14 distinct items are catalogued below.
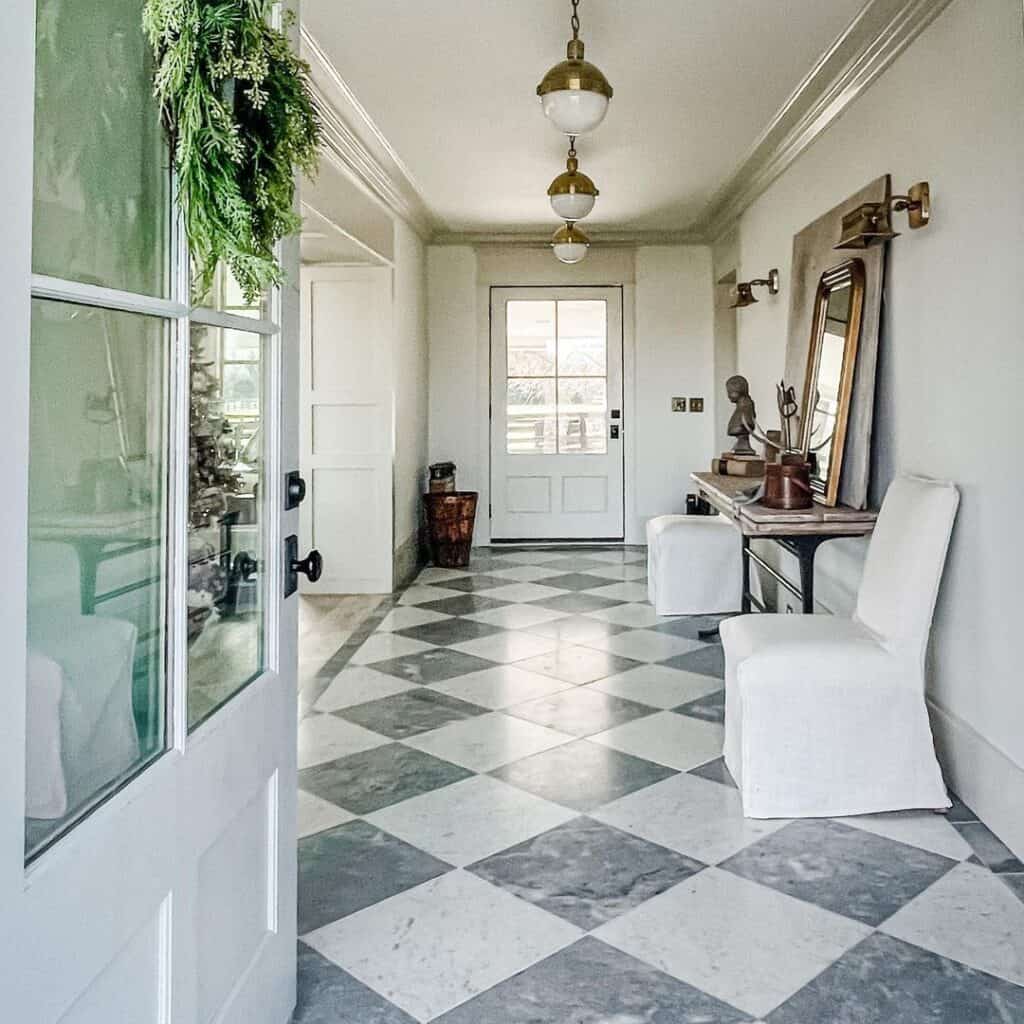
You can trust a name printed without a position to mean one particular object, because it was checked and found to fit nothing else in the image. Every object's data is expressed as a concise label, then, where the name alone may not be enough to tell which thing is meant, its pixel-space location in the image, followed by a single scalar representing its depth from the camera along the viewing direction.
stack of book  4.77
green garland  1.10
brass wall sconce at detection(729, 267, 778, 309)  5.16
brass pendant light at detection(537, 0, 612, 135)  2.96
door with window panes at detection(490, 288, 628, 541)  7.73
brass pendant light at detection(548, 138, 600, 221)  4.21
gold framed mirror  3.63
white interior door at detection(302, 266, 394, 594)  6.01
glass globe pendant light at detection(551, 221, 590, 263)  5.37
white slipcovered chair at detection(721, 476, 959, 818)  2.59
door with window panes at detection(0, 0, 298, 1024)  0.83
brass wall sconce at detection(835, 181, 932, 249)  3.03
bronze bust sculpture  4.72
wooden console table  3.41
